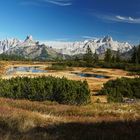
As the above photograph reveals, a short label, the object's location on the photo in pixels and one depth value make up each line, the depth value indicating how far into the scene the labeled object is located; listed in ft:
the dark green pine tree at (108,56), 287.93
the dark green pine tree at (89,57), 297.58
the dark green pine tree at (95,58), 304.91
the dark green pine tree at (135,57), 251.39
